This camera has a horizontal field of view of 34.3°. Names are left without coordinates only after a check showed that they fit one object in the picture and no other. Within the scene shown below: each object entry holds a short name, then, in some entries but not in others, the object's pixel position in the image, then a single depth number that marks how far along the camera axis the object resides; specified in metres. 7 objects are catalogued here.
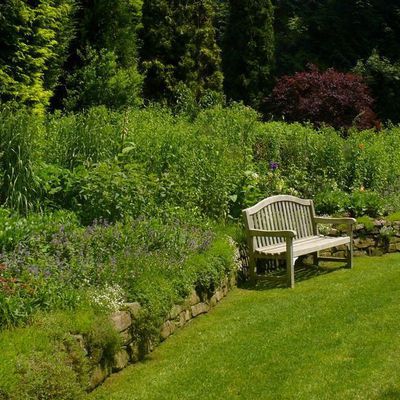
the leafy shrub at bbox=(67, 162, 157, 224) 7.07
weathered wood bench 7.95
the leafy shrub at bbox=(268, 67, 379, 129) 18.50
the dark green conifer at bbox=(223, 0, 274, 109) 25.09
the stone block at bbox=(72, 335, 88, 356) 4.38
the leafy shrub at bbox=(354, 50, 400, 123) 24.27
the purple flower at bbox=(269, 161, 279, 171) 10.90
